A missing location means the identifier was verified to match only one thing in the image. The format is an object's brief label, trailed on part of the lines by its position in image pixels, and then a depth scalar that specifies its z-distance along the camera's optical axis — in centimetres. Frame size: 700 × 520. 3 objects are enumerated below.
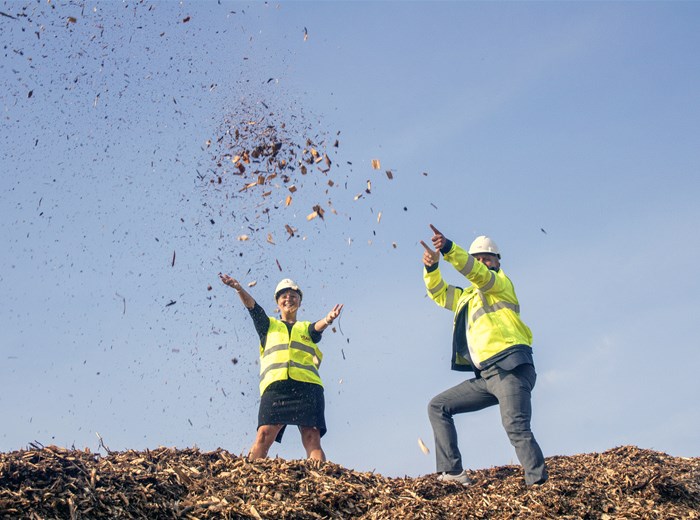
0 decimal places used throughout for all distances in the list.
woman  953
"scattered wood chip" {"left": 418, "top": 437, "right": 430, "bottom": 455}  939
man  857
